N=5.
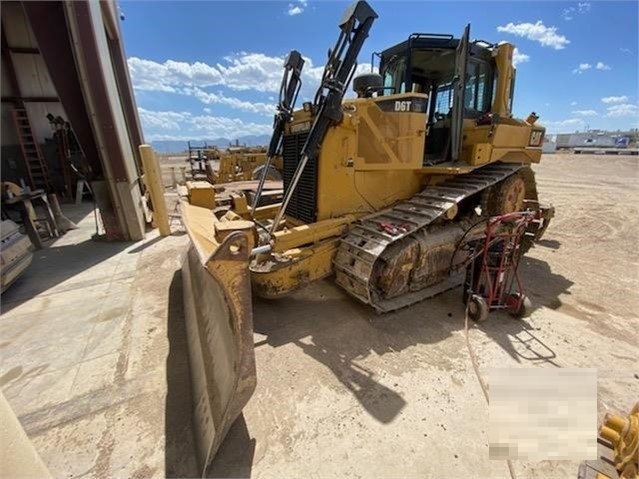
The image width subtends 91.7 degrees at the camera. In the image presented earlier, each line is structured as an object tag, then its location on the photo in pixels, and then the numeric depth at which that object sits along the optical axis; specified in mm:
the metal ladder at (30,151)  11039
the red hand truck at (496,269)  3762
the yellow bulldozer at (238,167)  12633
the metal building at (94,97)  5766
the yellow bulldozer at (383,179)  3650
